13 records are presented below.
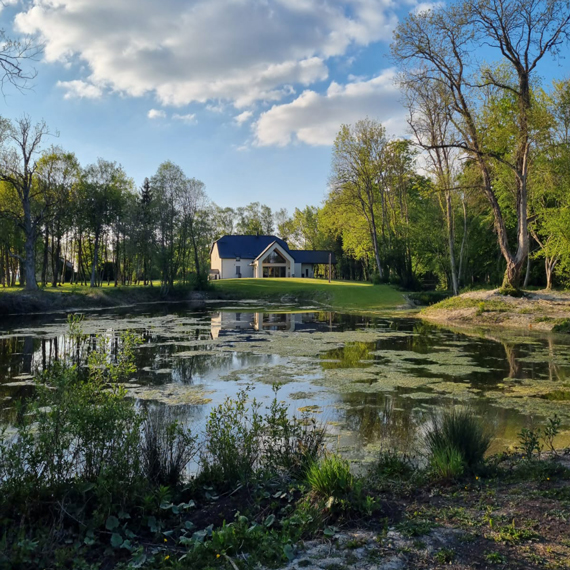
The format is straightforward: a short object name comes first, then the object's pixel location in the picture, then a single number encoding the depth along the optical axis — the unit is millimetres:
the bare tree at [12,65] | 5918
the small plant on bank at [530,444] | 5324
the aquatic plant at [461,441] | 5309
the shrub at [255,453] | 5008
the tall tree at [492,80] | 21188
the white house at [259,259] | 67500
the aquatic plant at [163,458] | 4942
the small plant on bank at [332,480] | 4309
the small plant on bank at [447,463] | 4949
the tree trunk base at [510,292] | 23406
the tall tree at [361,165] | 43750
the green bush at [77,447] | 4273
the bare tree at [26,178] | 32312
